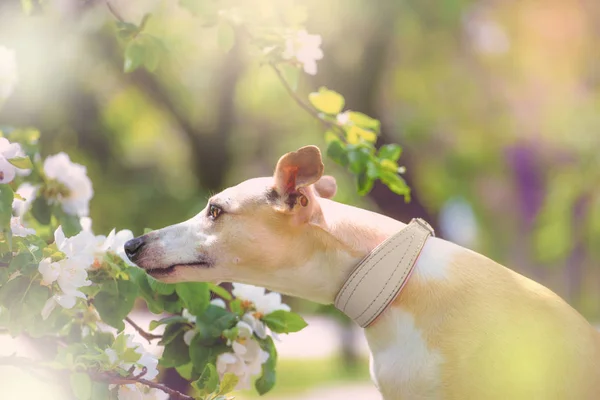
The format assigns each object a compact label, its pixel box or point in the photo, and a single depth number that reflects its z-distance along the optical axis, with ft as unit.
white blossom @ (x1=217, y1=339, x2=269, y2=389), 9.38
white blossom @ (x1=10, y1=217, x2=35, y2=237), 7.97
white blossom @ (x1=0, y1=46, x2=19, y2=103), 10.45
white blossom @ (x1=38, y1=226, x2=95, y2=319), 7.45
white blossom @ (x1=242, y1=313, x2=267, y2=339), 9.68
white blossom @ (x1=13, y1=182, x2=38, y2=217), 10.52
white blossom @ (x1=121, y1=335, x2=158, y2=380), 8.33
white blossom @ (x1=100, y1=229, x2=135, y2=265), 8.99
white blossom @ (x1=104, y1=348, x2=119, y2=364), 7.79
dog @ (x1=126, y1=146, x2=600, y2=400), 8.03
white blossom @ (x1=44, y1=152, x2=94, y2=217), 10.82
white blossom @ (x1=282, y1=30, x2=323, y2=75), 10.59
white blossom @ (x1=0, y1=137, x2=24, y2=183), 7.54
